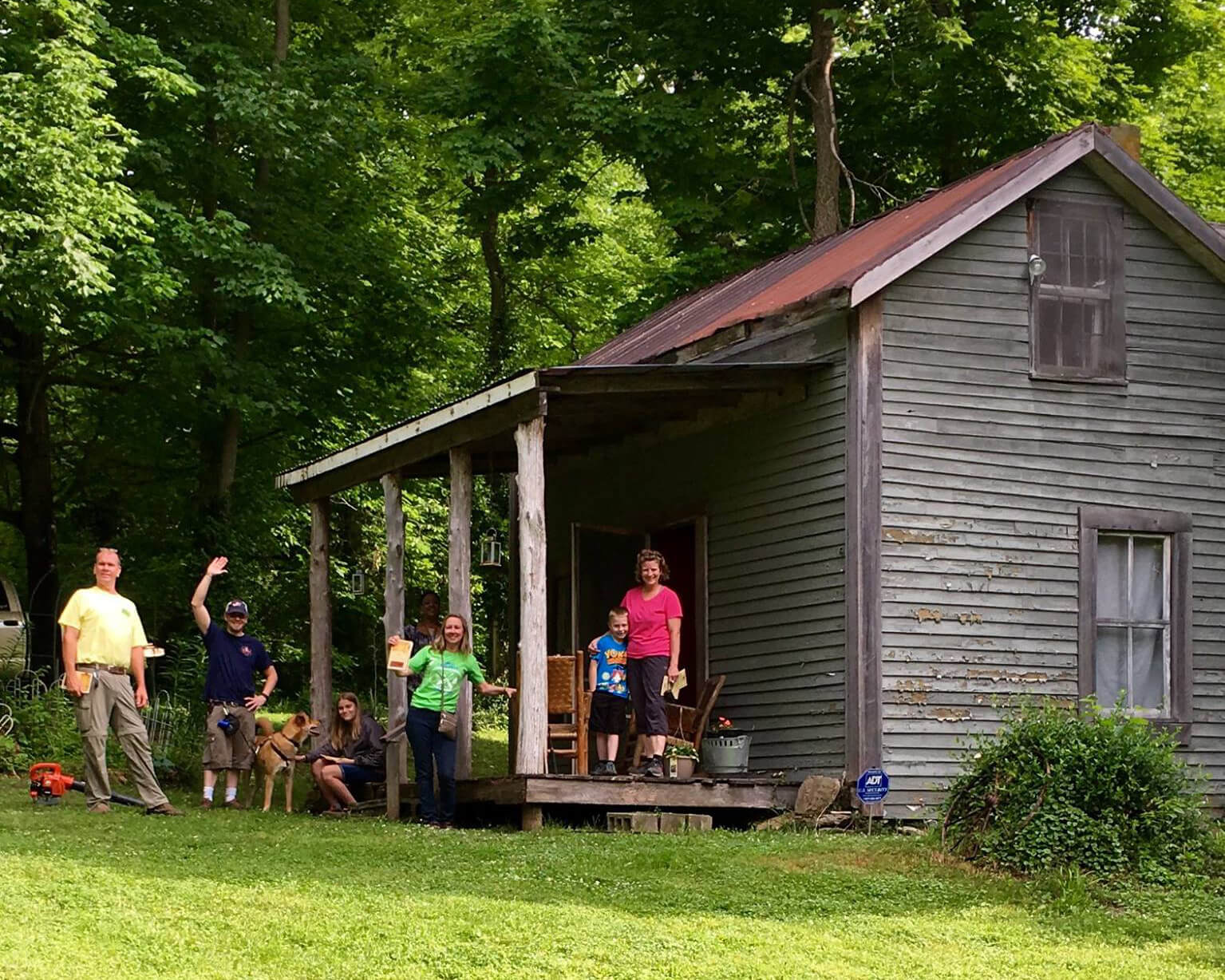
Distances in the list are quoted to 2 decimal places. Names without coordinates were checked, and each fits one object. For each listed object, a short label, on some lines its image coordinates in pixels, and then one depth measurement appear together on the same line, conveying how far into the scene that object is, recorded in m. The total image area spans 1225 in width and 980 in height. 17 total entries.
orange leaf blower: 15.22
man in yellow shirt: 14.11
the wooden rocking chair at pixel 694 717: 16.25
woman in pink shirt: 14.85
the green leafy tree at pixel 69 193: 19.66
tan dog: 16.17
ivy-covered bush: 11.53
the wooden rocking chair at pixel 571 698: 15.24
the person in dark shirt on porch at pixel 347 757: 16.45
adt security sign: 14.63
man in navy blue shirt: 16.34
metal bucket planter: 15.88
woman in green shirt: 14.83
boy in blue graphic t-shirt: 15.35
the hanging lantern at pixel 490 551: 19.62
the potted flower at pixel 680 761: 15.48
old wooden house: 14.99
